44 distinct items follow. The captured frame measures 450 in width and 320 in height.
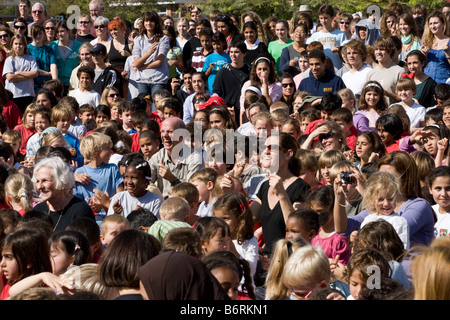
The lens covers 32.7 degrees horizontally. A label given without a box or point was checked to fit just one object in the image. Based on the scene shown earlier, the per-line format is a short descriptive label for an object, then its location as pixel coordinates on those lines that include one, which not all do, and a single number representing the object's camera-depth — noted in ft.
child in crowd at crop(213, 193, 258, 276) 20.06
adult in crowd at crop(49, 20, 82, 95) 43.29
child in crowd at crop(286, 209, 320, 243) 19.74
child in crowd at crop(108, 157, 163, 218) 23.65
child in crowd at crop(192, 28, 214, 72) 41.01
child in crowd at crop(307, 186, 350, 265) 19.89
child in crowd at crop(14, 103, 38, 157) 33.17
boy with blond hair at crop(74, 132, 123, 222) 25.55
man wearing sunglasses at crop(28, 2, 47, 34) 46.85
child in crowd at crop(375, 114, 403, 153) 27.84
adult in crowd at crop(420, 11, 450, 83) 36.52
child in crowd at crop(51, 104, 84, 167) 31.40
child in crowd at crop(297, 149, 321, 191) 24.53
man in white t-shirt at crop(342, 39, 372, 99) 35.81
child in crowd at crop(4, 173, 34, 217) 22.43
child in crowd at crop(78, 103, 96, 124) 35.22
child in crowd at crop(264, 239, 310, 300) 15.72
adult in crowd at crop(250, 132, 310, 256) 21.71
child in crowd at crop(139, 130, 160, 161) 29.40
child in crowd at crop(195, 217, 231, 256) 18.06
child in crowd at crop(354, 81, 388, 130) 31.55
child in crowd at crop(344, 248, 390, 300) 15.11
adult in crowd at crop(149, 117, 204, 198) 27.66
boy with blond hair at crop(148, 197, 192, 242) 19.66
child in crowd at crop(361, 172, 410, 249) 19.43
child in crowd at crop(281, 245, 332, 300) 14.78
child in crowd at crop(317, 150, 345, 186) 24.39
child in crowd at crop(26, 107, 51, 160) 31.14
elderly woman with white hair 21.04
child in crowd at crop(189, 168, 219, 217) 24.13
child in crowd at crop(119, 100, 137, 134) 34.27
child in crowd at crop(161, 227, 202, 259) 16.60
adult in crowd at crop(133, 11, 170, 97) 39.52
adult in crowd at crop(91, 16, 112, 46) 42.60
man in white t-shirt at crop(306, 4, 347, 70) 42.84
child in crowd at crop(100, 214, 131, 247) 19.10
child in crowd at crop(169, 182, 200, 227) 22.59
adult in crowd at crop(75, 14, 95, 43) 46.11
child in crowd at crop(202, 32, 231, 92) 39.32
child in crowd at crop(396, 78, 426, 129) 31.76
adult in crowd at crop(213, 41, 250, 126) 37.14
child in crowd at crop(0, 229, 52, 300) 15.88
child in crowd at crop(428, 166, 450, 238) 20.89
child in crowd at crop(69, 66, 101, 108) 37.63
